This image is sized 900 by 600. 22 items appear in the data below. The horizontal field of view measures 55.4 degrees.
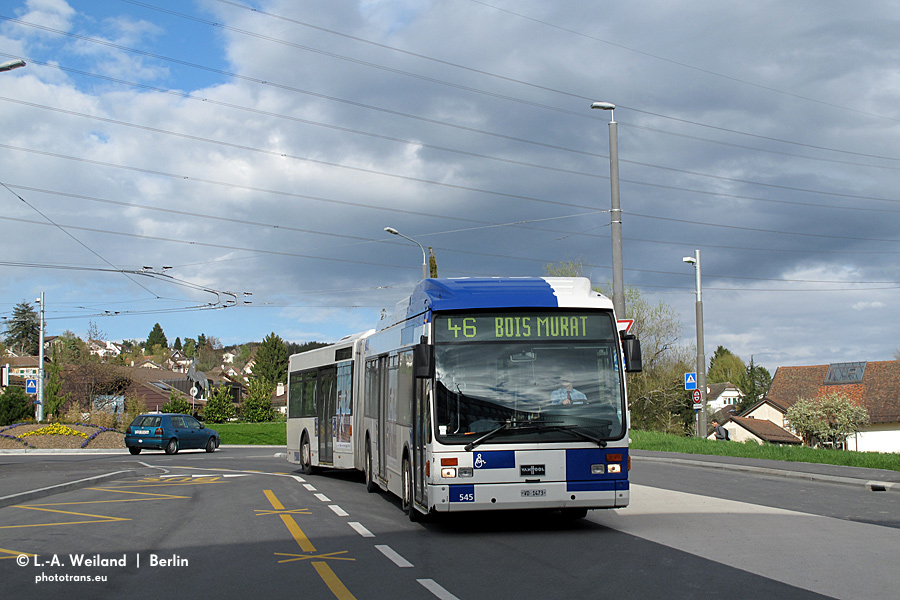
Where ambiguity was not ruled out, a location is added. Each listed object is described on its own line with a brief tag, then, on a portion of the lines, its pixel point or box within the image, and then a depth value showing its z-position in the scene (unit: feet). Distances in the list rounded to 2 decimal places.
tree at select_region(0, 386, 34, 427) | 158.92
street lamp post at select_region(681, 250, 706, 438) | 105.60
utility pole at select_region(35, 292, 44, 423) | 140.77
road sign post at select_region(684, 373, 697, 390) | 107.24
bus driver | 34.35
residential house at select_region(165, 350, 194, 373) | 497.33
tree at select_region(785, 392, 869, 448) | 204.13
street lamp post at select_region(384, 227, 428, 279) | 115.96
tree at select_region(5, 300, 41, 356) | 332.80
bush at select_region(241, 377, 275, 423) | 256.52
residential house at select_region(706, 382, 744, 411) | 485.97
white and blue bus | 33.30
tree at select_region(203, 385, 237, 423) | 242.78
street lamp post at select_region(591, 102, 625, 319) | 67.05
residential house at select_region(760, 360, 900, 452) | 236.43
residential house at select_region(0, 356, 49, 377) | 285.06
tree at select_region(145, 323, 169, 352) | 615.57
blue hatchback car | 115.24
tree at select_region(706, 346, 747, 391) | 480.31
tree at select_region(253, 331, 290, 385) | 355.56
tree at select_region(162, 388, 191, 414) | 203.62
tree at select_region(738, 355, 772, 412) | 368.07
